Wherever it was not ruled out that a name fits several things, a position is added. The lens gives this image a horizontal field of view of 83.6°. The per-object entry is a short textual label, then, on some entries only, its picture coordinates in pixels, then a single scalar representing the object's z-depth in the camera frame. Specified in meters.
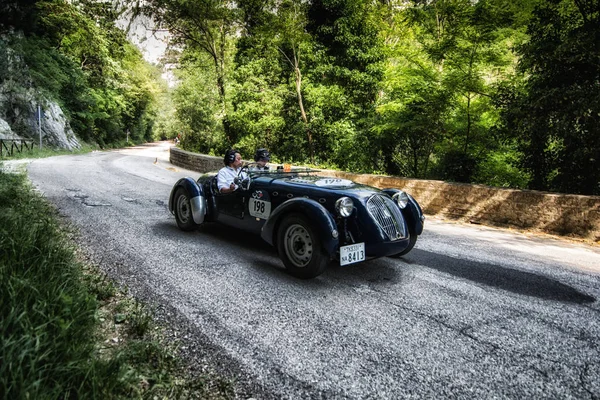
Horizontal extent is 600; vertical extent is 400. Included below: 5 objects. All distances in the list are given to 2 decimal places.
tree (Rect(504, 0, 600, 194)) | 6.46
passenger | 5.41
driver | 4.86
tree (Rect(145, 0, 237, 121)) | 17.50
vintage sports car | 3.46
